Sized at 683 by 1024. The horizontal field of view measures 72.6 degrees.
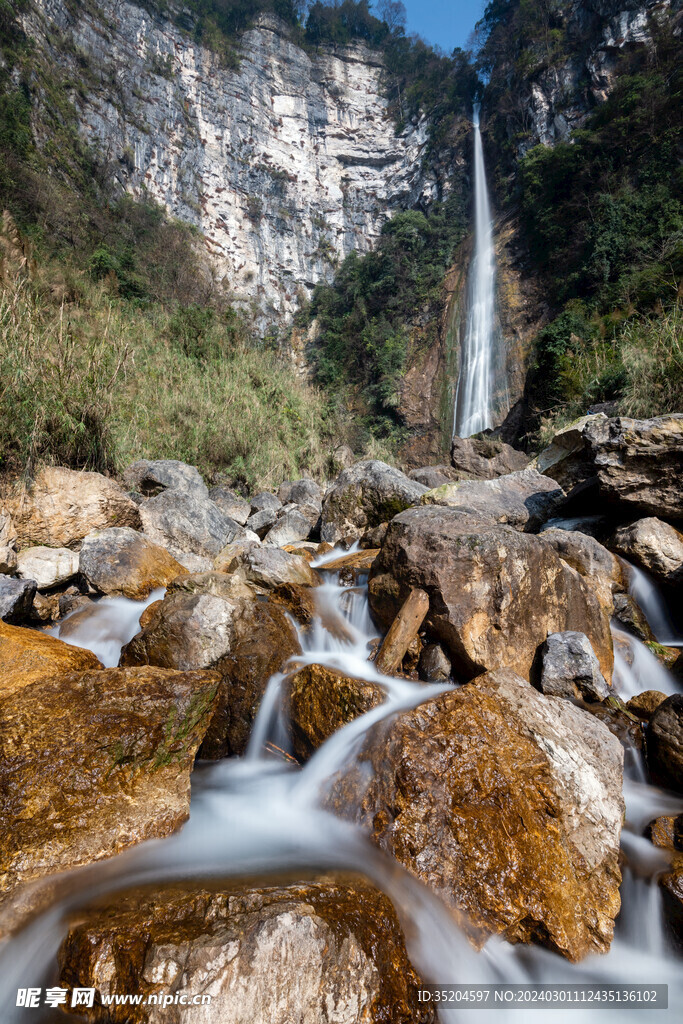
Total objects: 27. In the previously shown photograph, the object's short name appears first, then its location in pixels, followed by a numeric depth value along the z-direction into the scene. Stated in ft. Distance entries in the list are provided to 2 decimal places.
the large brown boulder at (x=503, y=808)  5.79
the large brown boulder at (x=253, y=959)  4.43
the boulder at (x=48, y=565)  13.57
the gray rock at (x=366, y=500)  21.65
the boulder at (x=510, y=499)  19.15
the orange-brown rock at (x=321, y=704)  8.77
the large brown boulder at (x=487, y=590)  10.45
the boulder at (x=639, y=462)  15.16
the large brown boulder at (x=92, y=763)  6.15
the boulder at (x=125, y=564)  13.91
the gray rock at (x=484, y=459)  29.64
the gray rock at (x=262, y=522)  24.72
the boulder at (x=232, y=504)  27.14
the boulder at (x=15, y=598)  11.21
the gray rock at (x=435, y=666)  10.63
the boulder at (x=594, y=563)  13.46
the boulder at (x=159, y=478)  21.71
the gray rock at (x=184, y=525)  18.72
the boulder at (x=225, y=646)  9.69
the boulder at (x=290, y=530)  22.89
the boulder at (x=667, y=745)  8.29
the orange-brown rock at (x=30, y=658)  8.56
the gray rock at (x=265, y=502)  28.80
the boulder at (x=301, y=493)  29.99
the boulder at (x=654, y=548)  13.78
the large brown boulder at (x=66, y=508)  15.16
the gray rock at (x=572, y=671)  9.93
